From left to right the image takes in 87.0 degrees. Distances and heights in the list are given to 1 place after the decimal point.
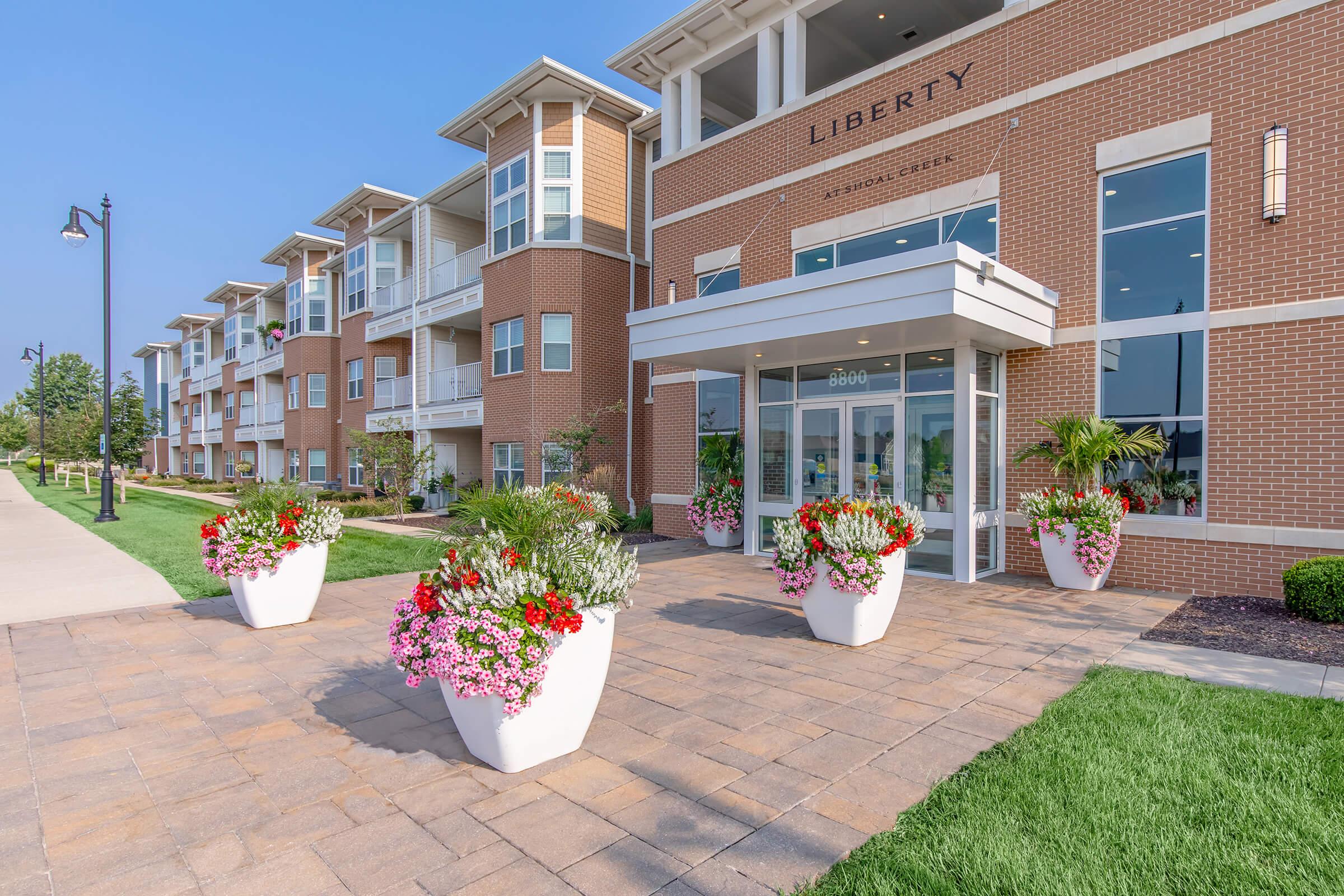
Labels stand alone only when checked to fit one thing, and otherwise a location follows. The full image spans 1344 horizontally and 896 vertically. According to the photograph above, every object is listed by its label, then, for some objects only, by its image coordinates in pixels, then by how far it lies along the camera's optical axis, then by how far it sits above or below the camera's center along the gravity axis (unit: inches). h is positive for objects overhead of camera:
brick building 315.0 +97.9
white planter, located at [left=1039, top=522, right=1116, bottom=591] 348.5 -60.5
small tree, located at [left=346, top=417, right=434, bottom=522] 763.4 -15.3
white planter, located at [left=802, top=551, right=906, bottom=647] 248.8 -59.0
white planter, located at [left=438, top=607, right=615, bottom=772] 153.3 -59.7
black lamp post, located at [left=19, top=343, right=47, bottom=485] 1512.1 +56.3
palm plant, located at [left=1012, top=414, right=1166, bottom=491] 344.2 -0.3
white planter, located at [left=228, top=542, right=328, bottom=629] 280.5 -59.4
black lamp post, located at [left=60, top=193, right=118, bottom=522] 640.4 +113.5
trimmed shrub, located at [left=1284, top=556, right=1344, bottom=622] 270.4 -56.2
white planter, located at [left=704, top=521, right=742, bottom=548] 519.5 -69.7
